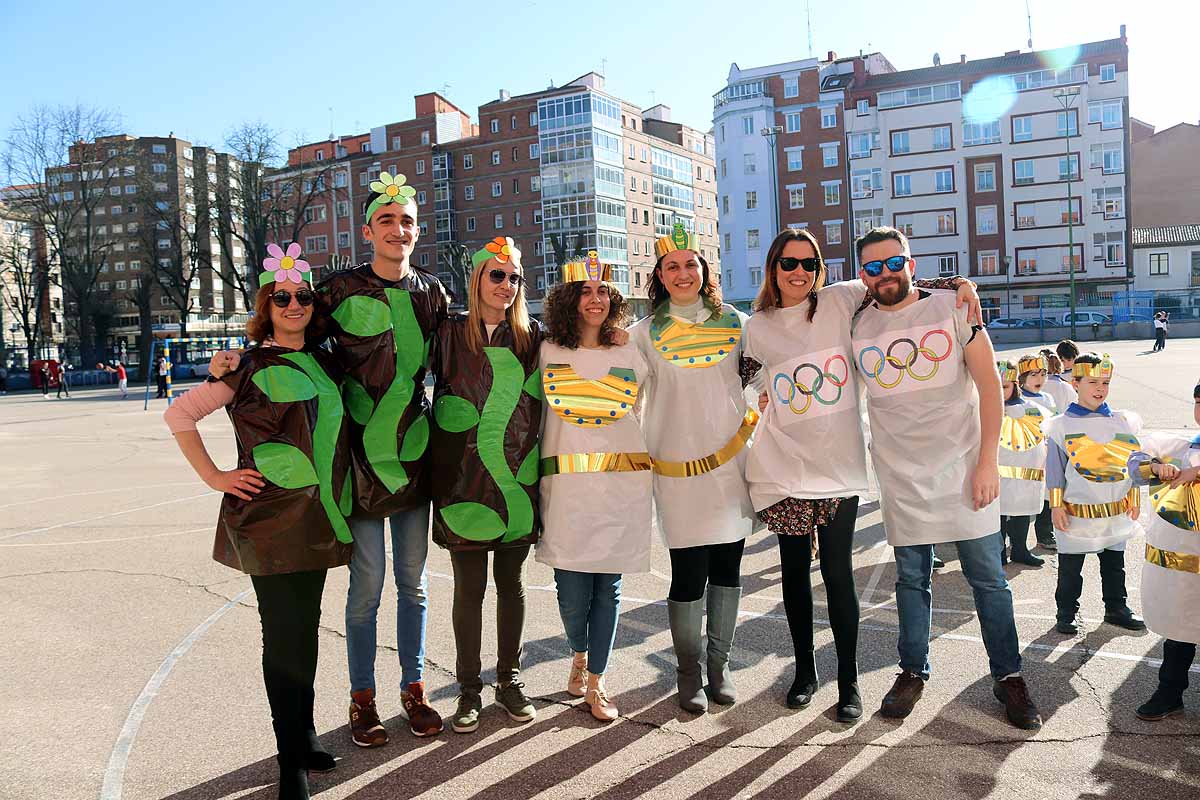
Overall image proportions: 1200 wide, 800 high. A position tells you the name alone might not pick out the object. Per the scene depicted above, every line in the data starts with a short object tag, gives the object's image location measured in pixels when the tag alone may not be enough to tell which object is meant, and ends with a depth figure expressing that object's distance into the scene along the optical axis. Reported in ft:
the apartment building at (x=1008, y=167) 193.67
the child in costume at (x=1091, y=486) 16.49
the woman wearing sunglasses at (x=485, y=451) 13.74
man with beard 13.62
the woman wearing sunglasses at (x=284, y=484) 11.73
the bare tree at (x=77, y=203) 177.27
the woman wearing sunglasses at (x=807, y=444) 13.74
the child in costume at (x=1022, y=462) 20.53
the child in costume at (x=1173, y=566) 13.00
